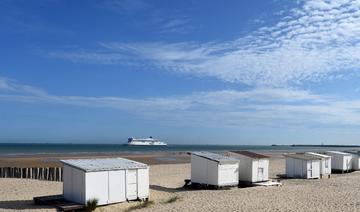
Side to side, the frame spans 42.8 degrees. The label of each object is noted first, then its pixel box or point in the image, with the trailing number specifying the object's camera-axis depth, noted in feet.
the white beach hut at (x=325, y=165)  112.06
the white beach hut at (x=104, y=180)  58.44
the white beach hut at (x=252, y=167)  87.61
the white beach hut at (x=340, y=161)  126.72
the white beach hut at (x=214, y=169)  81.41
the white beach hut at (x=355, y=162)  134.72
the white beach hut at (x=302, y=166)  105.60
